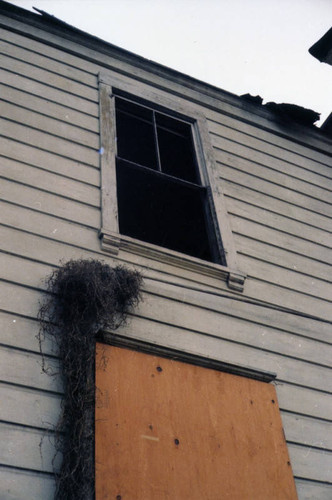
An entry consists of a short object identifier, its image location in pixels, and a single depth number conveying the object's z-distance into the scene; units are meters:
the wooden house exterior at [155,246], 3.49
